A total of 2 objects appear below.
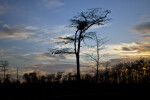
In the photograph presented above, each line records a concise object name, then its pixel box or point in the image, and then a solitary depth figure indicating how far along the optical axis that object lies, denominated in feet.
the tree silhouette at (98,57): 86.70
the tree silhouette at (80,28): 56.95
